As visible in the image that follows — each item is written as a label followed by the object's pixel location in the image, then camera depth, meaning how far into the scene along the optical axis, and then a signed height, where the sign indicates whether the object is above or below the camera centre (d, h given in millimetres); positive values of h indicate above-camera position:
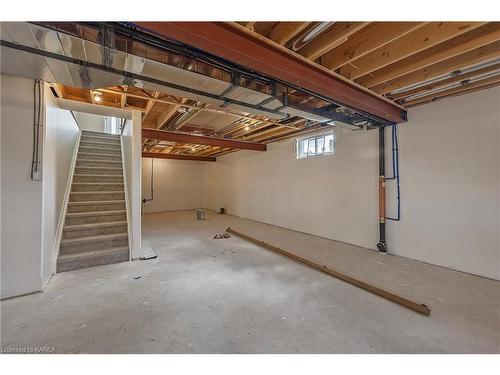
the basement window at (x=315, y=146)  4805 +971
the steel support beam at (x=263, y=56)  1493 +1126
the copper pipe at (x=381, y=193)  3754 -152
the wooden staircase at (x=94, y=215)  3176 -455
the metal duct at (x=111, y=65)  1489 +1058
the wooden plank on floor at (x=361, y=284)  2039 -1174
